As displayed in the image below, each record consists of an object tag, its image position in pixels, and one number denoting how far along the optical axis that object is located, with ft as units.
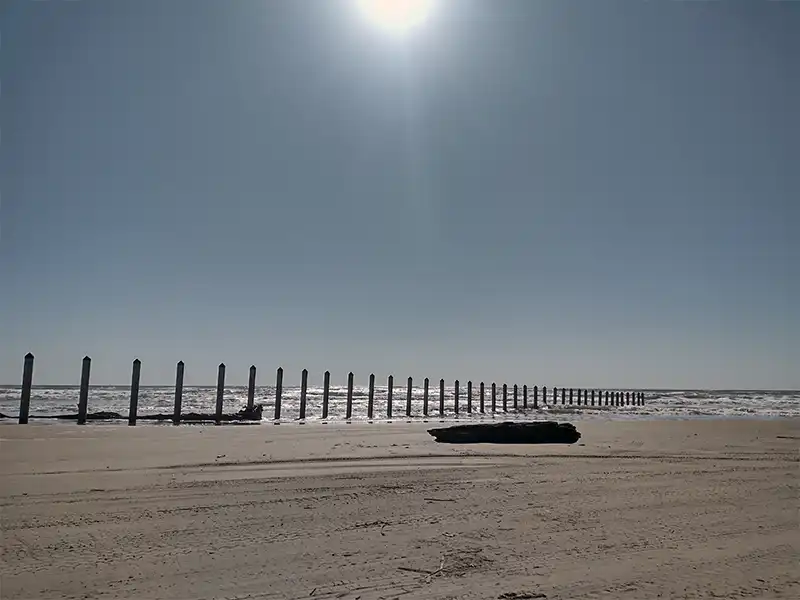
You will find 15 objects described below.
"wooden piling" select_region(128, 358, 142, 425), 74.77
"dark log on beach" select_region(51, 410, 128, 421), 81.88
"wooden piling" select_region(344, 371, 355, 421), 101.90
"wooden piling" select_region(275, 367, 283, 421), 92.27
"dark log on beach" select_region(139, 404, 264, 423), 82.89
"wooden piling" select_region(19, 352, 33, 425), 67.89
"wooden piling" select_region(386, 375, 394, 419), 107.88
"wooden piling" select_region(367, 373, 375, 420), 103.89
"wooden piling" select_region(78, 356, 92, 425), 70.90
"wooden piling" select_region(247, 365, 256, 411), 95.96
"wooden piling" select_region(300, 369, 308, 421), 99.89
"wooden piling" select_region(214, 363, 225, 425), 86.63
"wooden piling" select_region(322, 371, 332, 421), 101.58
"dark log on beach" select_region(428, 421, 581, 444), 37.24
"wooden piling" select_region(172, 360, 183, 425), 77.10
